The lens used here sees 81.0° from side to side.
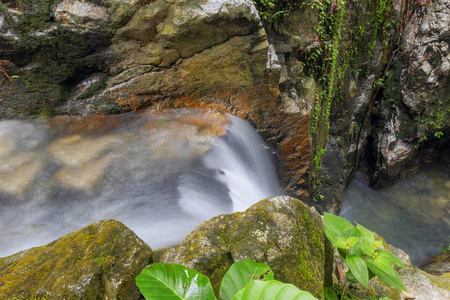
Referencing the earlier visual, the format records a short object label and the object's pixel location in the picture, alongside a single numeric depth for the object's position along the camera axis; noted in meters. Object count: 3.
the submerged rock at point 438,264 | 5.20
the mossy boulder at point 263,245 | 1.49
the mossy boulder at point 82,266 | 1.35
